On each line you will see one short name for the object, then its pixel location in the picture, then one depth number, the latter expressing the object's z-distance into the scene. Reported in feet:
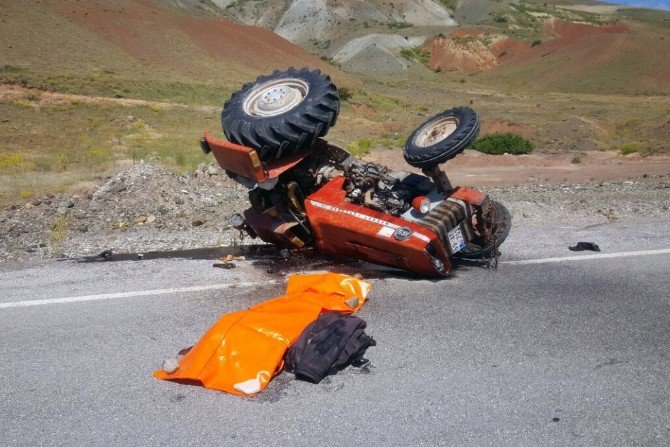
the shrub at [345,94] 130.86
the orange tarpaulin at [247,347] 13.02
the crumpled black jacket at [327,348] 13.16
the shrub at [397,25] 309.63
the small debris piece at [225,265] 21.70
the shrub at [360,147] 66.95
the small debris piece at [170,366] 13.46
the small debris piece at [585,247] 22.58
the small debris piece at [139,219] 32.83
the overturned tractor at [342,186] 19.12
